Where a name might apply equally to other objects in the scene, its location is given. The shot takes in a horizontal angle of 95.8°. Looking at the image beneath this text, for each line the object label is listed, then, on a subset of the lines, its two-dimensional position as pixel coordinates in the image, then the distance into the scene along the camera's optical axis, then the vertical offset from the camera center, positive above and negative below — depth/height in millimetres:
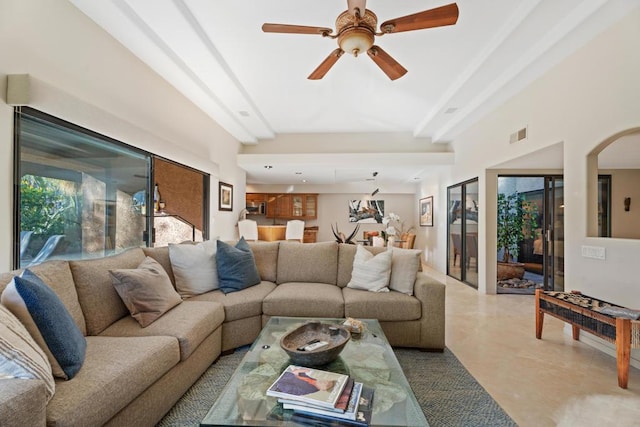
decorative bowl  1476 -726
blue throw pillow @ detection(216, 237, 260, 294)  2785 -523
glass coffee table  1160 -810
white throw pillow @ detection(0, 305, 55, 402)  1024 -524
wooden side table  1987 -805
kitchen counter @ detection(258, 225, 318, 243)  6047 -343
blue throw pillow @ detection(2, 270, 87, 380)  1259 -483
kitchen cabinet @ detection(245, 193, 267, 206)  9539 +626
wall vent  3582 +1061
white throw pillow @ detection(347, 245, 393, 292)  2807 -547
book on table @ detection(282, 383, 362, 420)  1126 -771
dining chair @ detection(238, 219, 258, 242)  5574 -272
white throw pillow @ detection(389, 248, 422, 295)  2725 -514
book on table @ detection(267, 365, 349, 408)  1183 -742
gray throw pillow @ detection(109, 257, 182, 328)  1946 -540
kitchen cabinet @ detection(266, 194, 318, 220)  9516 +367
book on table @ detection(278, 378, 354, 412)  1142 -754
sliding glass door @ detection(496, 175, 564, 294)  4535 -256
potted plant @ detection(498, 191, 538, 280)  4803 -180
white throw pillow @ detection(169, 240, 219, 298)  2604 -501
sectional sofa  1160 -721
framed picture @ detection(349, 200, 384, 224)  9492 +193
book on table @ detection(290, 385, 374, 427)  1116 -793
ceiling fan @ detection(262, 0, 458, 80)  1878 +1329
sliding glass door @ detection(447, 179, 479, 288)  4988 -265
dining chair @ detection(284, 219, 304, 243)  5797 -295
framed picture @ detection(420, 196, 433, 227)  7419 +151
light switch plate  2596 -310
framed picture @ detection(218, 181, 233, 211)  5281 +370
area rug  1662 -1162
